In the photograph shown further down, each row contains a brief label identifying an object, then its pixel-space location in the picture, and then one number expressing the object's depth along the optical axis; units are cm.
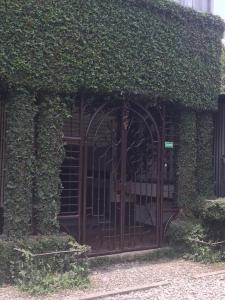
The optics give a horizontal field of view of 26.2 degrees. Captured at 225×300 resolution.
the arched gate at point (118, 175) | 845
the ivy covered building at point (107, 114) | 736
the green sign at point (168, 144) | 959
